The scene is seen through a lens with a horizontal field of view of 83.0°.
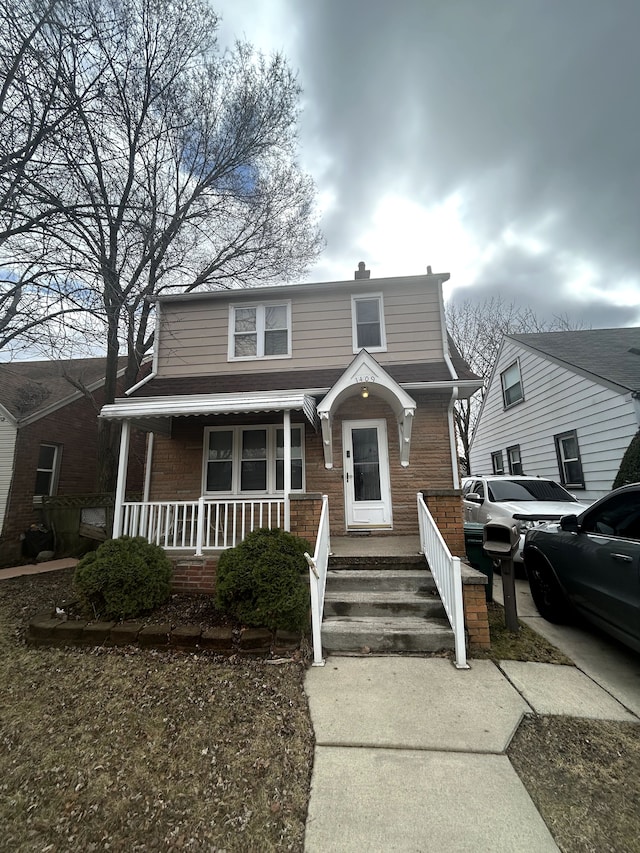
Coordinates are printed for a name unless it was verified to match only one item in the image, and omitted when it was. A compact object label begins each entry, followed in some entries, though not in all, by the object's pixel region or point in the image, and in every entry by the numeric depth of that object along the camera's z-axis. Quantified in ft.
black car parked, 10.82
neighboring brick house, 33.14
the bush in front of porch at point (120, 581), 14.87
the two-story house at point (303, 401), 21.53
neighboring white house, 26.40
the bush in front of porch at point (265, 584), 13.44
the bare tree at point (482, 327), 67.92
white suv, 22.89
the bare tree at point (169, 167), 18.94
